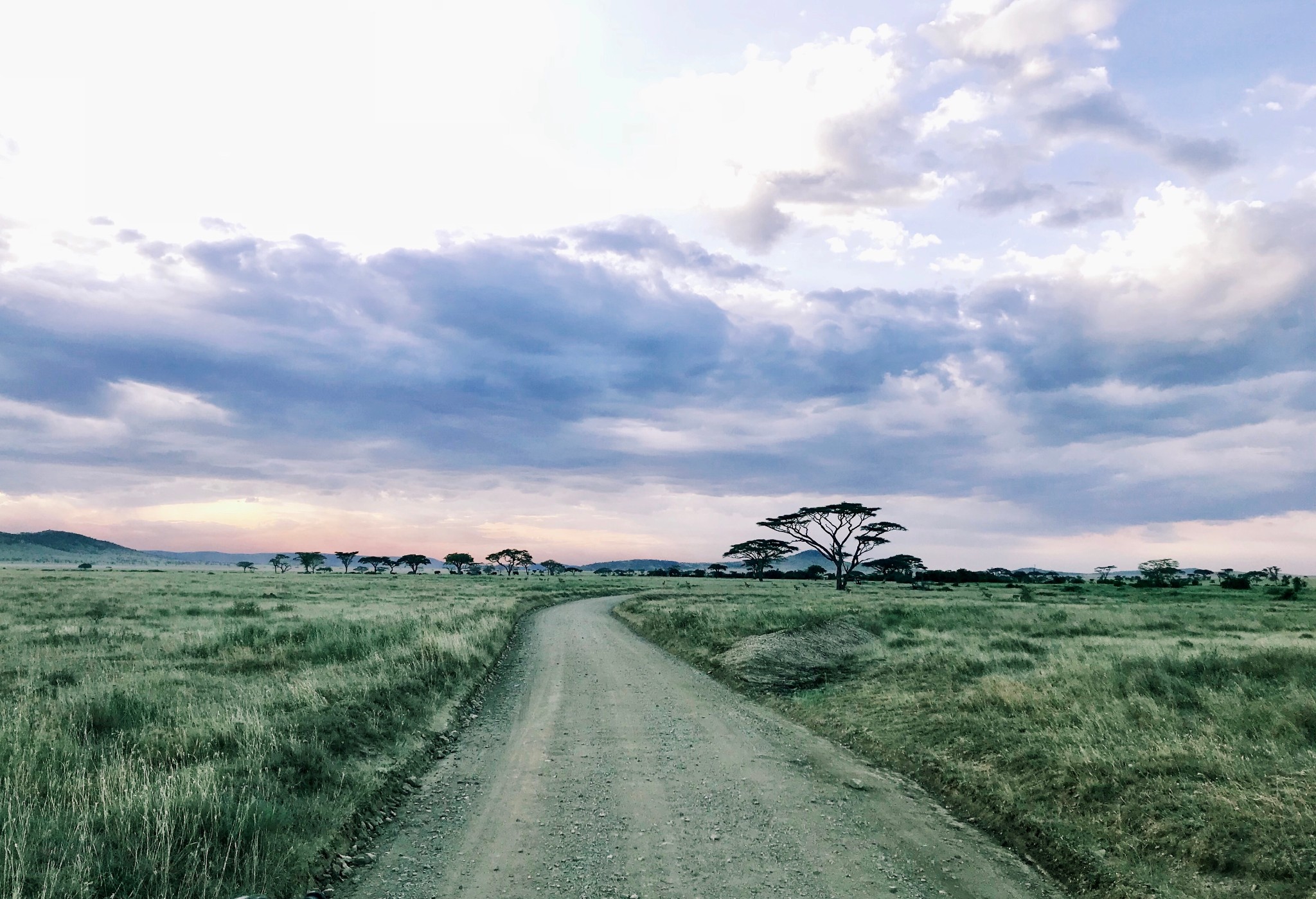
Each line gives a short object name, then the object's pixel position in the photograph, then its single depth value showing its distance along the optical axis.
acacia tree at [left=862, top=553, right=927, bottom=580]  106.75
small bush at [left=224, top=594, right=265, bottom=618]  35.75
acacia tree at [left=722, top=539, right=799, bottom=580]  96.50
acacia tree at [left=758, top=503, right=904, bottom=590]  71.69
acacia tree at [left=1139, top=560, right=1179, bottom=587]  102.25
